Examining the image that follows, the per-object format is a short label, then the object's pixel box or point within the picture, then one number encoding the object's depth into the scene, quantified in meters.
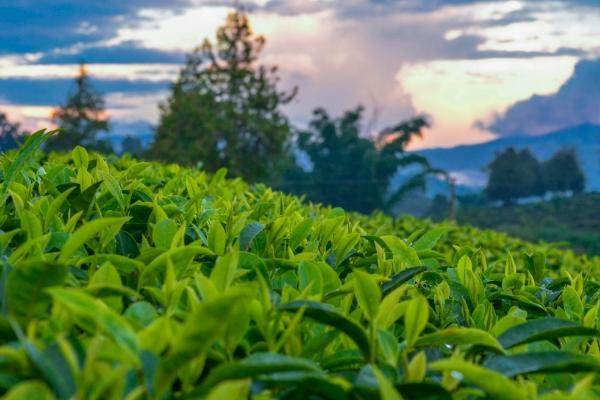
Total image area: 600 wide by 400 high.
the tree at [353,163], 60.88
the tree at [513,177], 72.19
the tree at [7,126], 73.25
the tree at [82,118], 59.44
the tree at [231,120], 43.19
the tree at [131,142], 107.11
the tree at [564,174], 73.69
